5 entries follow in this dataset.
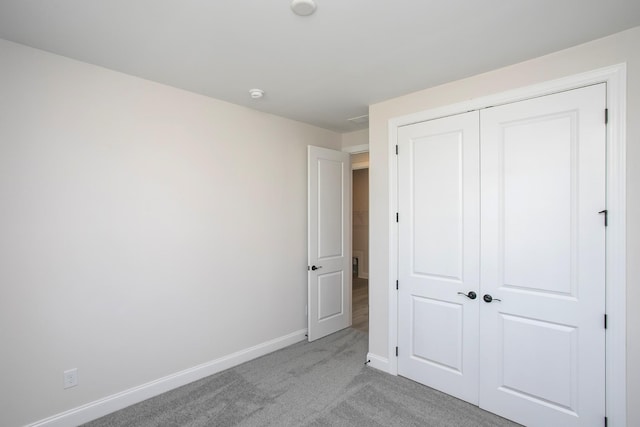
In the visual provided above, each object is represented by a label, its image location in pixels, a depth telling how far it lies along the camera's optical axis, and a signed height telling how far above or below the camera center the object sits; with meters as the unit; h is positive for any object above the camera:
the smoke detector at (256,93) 2.73 +1.07
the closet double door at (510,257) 1.98 -0.36
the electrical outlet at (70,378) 2.14 -1.17
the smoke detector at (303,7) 1.56 +1.07
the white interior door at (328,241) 3.68 -0.39
